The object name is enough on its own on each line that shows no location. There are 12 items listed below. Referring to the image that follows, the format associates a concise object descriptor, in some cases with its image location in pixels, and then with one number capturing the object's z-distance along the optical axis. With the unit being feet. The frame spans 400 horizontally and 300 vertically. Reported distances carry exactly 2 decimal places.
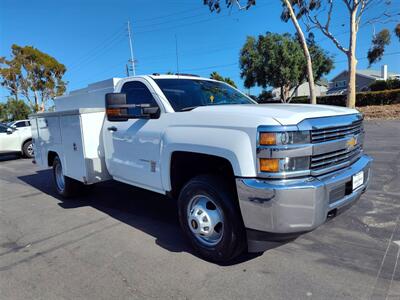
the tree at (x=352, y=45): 64.90
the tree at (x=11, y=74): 122.31
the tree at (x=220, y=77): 160.80
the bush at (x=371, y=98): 83.46
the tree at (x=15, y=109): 173.37
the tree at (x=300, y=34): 64.39
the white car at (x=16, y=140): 41.78
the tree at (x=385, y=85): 116.56
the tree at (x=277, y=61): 107.76
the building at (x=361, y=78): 195.42
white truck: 8.43
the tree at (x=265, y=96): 151.44
